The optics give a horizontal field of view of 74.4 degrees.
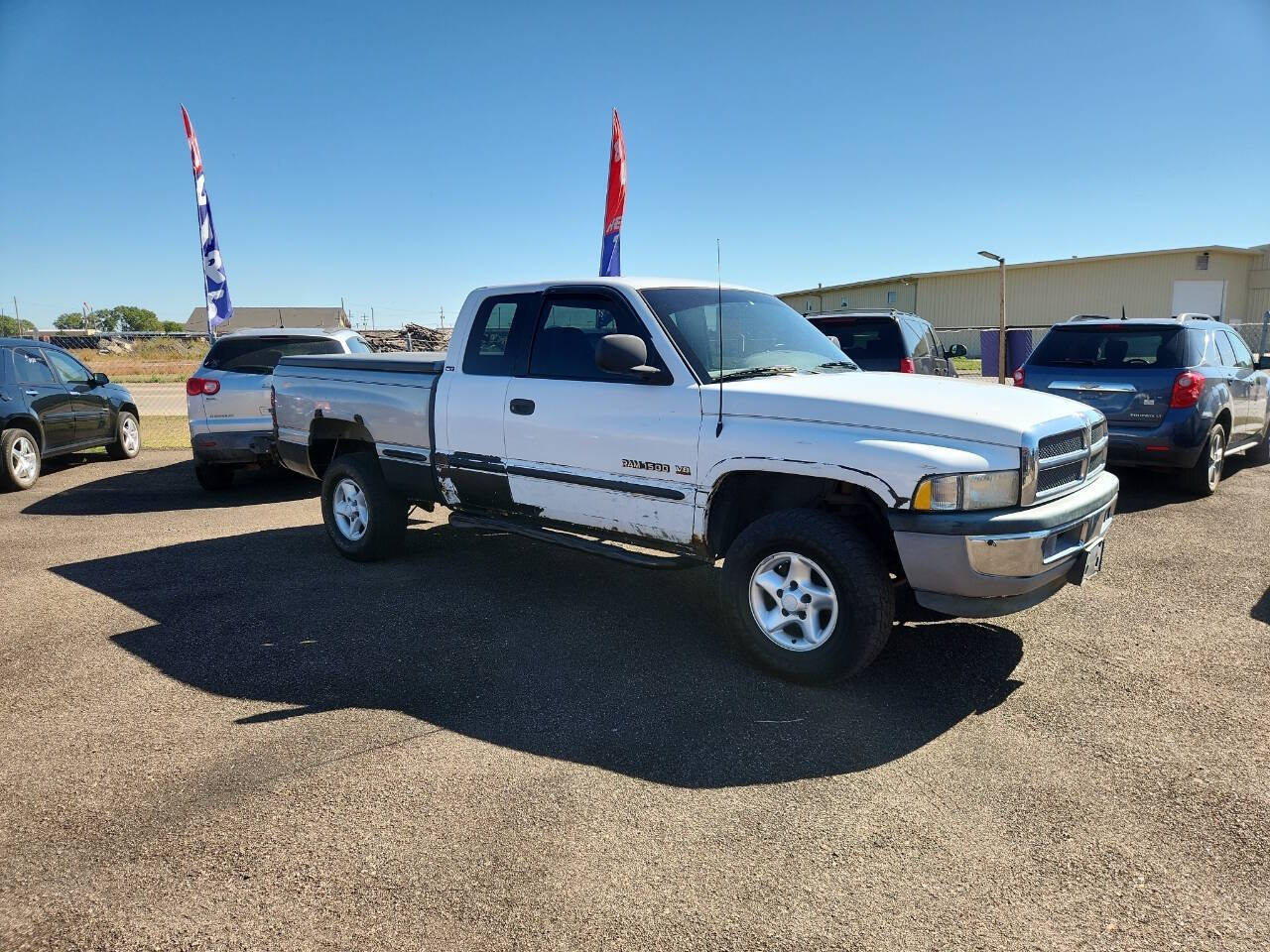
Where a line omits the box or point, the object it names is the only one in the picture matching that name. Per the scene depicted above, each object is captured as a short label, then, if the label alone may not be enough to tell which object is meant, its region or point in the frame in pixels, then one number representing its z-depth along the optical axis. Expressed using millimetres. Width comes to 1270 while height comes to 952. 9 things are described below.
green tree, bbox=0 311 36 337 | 37412
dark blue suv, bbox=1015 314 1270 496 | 7859
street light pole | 14343
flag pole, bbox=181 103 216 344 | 15336
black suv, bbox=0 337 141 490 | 9922
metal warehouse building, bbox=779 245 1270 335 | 34625
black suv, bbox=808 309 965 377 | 9797
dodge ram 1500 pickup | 3748
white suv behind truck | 8883
